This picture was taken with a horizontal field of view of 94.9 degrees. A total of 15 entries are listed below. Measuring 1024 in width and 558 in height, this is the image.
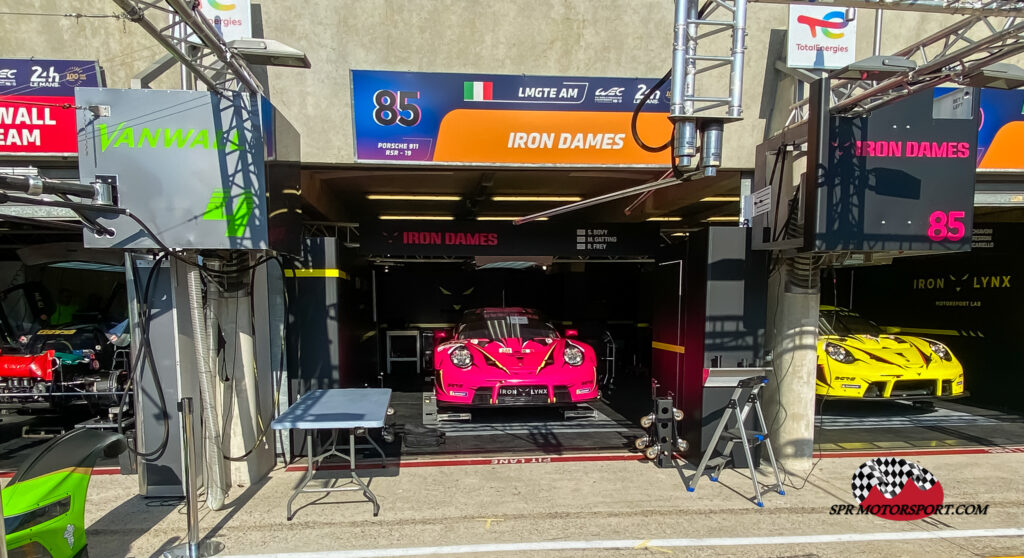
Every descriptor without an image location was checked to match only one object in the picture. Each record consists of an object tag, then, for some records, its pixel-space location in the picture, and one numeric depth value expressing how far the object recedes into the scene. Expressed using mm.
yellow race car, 5559
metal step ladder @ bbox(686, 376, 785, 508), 3725
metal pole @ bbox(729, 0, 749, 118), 2734
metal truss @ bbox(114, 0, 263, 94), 2268
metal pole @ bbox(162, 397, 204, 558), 2889
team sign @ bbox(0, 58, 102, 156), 3943
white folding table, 3184
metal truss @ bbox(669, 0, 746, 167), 2748
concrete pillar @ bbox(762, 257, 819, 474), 4348
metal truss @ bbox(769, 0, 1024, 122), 2521
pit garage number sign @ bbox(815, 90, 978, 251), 3840
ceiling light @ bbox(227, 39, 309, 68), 3045
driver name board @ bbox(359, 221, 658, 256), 5867
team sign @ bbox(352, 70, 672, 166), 4328
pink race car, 5367
